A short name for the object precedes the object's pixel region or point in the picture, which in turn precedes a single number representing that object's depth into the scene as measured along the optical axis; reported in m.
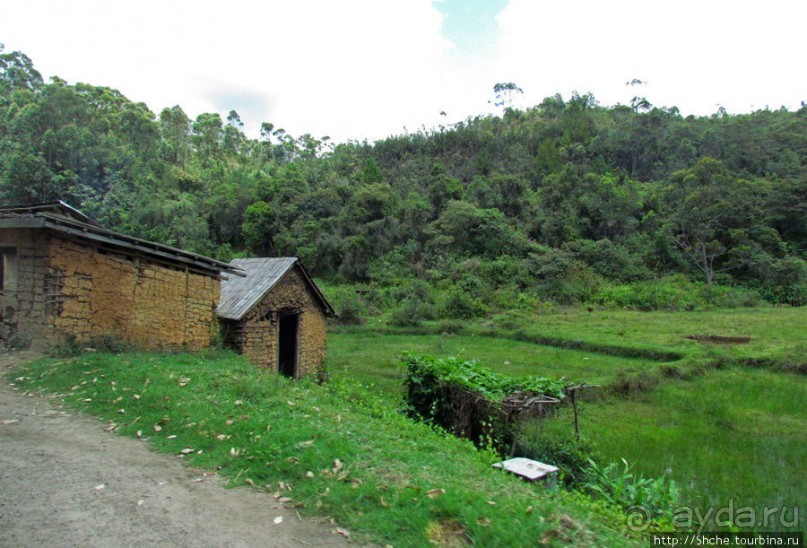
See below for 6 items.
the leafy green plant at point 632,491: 6.62
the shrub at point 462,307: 29.55
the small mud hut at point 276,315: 12.78
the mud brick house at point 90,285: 9.65
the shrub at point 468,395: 9.44
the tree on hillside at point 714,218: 33.72
